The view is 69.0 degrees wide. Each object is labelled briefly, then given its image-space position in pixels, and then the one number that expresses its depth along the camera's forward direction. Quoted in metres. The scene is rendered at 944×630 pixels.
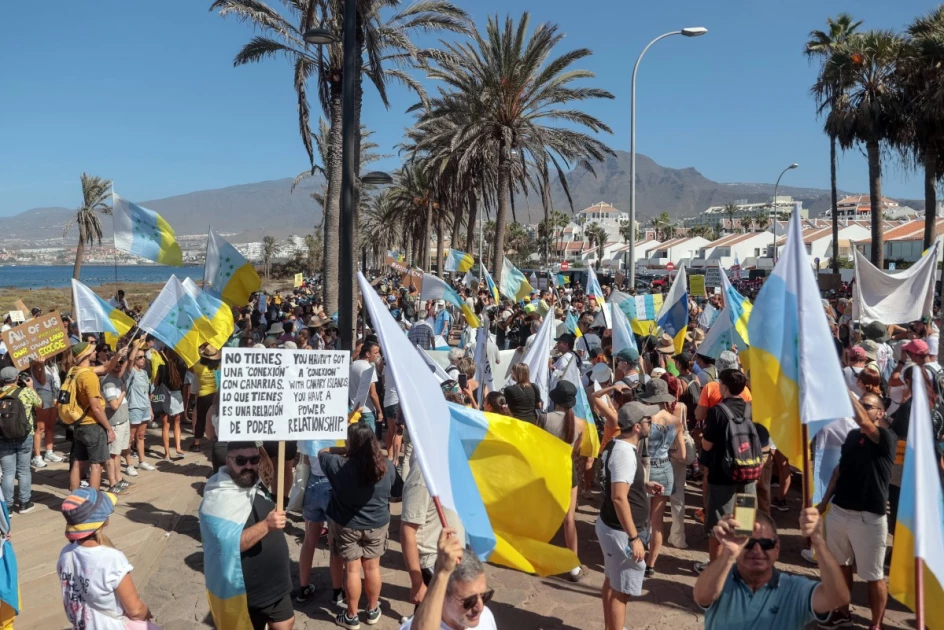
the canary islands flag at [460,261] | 19.69
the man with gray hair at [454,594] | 2.77
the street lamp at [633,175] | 17.89
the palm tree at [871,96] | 22.98
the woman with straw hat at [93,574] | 3.39
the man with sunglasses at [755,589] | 2.86
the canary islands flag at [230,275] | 9.34
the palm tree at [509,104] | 19.66
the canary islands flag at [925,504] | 2.32
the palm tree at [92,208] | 35.47
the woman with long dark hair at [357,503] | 4.82
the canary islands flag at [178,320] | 7.67
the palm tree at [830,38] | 27.19
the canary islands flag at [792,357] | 2.95
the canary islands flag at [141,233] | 8.92
